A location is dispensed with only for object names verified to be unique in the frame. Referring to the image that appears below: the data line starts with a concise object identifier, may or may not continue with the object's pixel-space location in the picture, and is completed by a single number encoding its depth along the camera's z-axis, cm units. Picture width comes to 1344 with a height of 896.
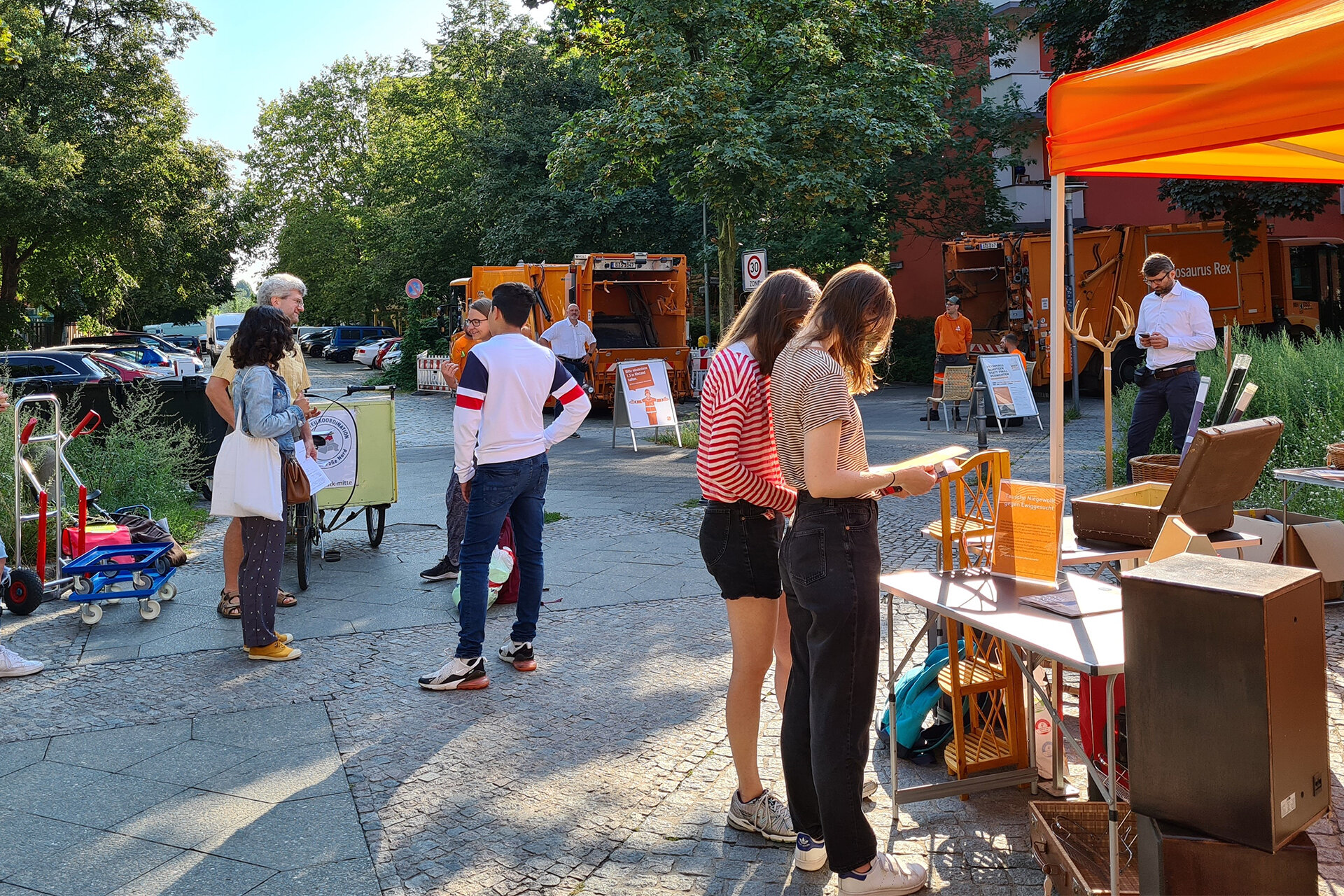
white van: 3731
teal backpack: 417
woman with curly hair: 550
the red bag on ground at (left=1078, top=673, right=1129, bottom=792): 369
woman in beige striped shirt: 305
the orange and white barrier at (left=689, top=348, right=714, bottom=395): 2103
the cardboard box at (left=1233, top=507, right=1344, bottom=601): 550
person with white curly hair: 592
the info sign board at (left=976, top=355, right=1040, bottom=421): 1502
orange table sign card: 349
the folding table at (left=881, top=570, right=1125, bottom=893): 286
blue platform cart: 630
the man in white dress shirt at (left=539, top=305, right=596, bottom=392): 1641
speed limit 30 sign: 1387
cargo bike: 799
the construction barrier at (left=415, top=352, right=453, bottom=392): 2700
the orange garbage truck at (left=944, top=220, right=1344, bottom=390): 1862
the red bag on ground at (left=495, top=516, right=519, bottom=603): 666
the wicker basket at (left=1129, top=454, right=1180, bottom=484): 520
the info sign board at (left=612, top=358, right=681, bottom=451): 1427
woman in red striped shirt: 344
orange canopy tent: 362
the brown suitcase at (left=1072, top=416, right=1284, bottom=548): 390
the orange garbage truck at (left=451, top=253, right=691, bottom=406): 1898
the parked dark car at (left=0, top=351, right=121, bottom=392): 1758
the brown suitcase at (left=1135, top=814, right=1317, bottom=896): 248
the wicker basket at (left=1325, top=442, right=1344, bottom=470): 551
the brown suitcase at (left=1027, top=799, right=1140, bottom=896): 294
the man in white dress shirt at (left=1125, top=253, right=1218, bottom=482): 785
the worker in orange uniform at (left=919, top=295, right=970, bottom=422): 1594
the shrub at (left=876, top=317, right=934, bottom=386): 2459
